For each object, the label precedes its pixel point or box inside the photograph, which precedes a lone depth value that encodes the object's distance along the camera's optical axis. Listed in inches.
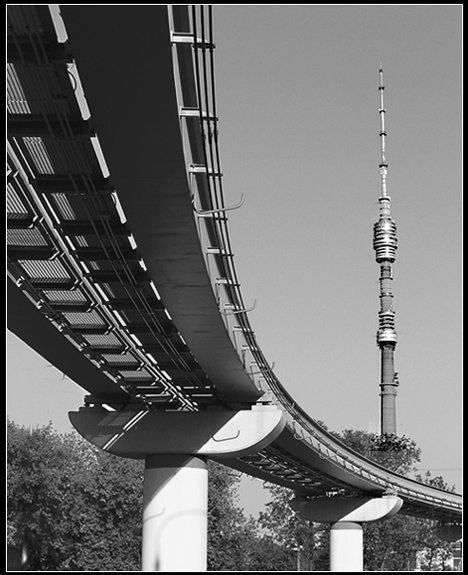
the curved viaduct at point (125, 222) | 429.4
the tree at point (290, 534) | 3981.3
